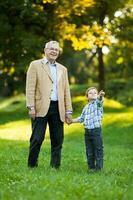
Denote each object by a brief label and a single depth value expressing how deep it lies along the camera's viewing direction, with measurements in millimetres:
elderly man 11234
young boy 11703
